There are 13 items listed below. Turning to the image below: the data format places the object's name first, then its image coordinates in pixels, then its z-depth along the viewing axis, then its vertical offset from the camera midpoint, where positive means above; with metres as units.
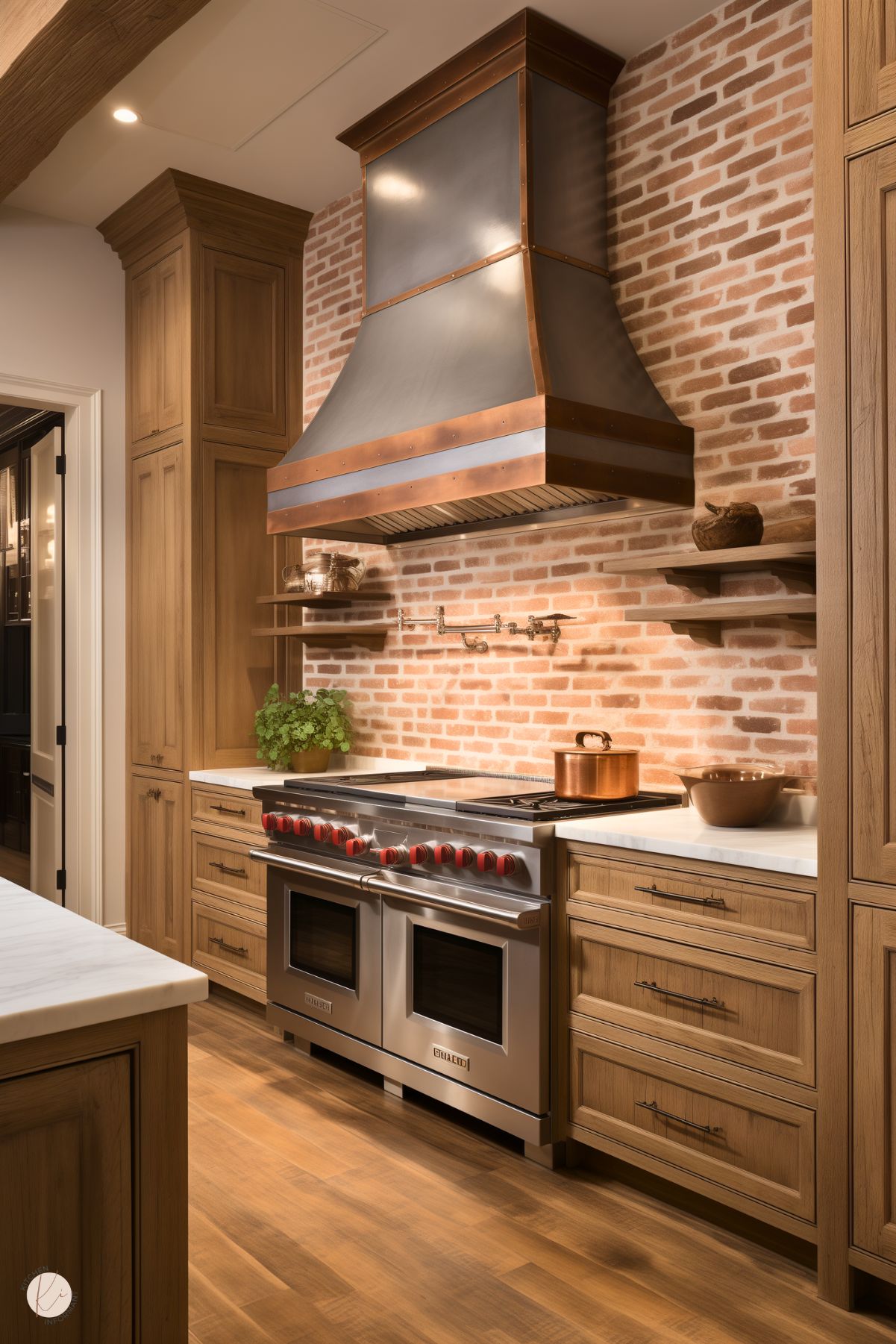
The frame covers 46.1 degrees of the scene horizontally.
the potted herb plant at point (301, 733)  4.19 -0.28
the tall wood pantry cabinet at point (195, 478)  4.42 +0.81
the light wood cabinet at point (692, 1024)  2.20 -0.83
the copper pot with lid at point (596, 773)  2.96 -0.31
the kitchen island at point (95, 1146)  1.17 -0.56
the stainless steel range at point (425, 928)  2.71 -0.78
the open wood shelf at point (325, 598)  4.20 +0.26
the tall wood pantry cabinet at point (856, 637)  2.04 +0.05
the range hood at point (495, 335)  2.97 +1.03
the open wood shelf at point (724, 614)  2.56 +0.12
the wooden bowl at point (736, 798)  2.59 -0.34
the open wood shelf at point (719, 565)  2.56 +0.26
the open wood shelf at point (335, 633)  4.20 +0.12
